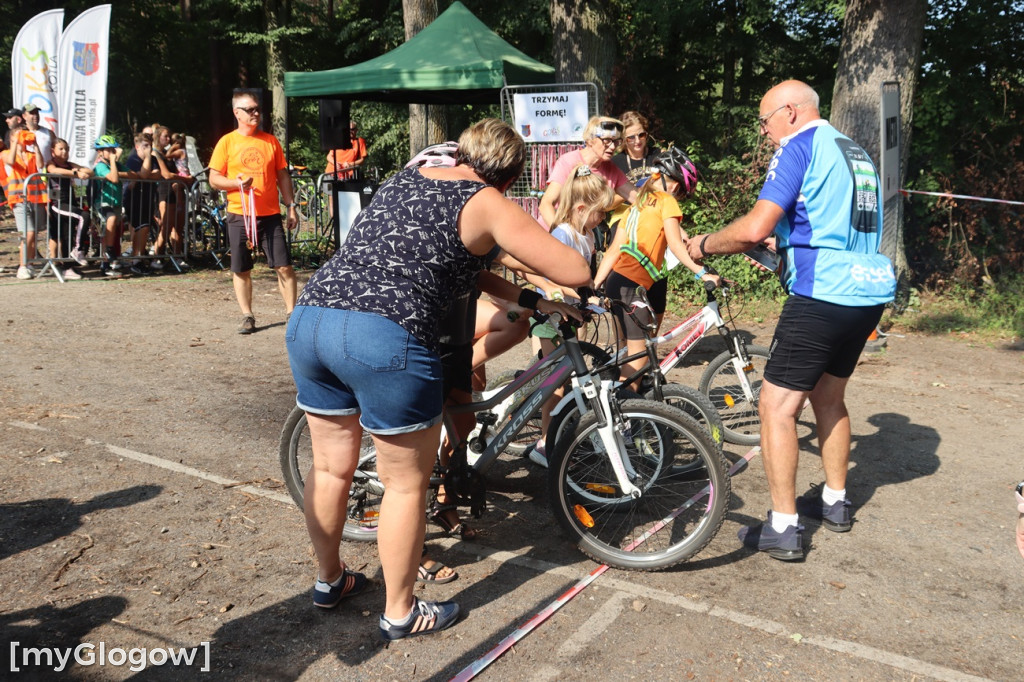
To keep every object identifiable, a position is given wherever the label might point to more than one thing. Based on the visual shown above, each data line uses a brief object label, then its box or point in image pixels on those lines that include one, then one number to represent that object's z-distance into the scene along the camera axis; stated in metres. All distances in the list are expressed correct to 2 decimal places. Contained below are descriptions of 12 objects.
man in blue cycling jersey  3.92
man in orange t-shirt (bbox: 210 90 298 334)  8.09
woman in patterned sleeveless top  3.00
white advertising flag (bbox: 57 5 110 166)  11.91
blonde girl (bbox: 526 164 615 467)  4.92
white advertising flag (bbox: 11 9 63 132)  12.17
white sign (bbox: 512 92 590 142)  9.69
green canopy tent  10.99
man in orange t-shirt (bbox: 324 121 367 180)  16.02
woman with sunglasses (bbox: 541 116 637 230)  5.62
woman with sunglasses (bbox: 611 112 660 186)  6.43
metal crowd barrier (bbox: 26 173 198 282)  11.23
